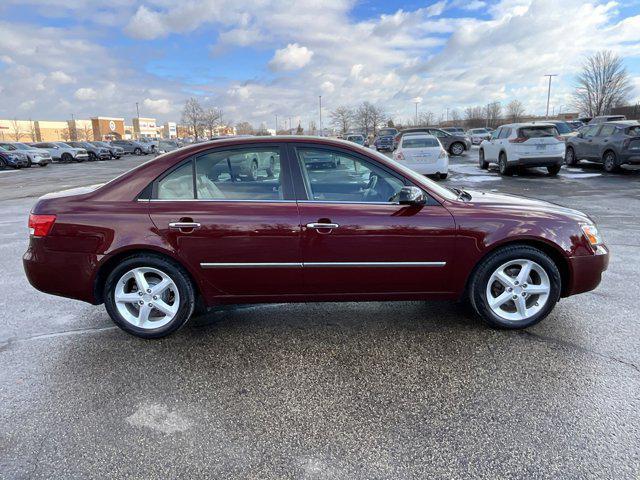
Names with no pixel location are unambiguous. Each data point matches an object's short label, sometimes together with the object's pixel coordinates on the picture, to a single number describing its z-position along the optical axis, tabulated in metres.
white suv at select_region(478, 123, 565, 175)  15.05
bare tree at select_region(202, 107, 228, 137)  79.00
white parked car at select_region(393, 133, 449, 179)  14.28
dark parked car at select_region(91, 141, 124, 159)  43.26
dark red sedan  3.52
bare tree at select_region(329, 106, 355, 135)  84.94
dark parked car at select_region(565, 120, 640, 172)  15.01
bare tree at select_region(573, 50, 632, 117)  55.62
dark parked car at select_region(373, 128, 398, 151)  33.78
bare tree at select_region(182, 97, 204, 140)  76.40
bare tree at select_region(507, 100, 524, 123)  94.28
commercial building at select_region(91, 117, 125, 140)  111.88
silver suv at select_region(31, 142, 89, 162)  38.78
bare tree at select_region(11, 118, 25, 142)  89.68
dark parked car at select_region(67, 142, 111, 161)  41.41
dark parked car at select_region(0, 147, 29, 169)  29.65
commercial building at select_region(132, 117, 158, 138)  123.56
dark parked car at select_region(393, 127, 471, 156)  28.14
